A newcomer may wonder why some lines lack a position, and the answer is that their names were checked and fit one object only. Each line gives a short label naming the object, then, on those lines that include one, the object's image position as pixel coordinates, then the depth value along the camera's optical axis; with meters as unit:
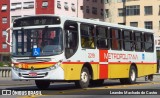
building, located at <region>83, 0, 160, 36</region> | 90.31
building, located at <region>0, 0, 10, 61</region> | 91.38
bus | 19.44
